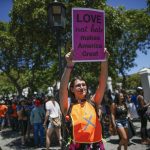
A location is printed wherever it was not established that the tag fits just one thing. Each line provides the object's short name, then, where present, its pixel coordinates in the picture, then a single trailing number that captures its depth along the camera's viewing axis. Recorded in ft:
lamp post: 13.92
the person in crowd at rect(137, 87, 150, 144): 18.34
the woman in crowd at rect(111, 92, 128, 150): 13.91
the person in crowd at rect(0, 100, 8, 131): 32.96
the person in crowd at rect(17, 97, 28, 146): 23.10
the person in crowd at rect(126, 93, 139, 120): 20.52
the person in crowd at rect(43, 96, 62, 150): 18.98
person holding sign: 6.47
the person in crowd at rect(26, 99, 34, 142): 23.84
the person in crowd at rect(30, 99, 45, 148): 22.02
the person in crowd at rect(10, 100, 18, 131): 32.72
